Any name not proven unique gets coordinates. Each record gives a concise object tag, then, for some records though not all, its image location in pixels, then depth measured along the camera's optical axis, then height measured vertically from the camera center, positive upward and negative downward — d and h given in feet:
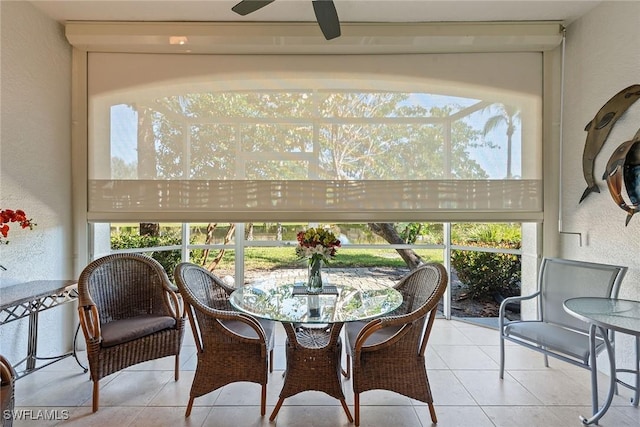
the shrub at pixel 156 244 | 10.48 -1.18
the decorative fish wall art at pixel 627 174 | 7.04 +0.92
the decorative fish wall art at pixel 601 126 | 7.47 +2.35
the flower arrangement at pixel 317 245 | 7.14 -0.79
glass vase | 7.33 -1.59
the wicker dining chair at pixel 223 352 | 6.13 -2.93
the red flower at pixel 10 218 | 6.18 -0.17
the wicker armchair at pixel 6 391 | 4.63 -2.82
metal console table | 6.66 -2.00
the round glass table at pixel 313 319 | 5.79 -2.01
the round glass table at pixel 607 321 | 5.52 -2.03
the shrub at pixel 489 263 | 10.77 -1.89
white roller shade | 9.52 +2.38
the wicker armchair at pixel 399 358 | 5.84 -2.94
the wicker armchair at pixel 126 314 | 6.74 -2.69
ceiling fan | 5.89 +4.11
